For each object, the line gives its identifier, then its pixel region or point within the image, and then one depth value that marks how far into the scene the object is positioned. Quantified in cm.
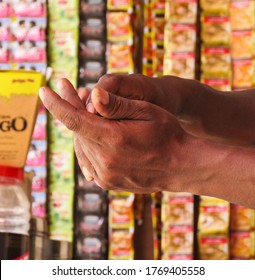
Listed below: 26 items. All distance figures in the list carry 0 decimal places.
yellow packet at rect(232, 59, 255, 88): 301
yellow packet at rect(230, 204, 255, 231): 303
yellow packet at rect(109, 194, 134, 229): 300
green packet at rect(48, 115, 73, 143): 299
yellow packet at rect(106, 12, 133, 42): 301
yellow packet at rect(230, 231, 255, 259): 303
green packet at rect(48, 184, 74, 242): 299
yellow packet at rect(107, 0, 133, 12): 302
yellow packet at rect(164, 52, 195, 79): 295
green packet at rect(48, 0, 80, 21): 301
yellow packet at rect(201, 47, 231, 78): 301
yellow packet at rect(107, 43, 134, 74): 300
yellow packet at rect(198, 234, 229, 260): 301
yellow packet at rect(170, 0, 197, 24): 299
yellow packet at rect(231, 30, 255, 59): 301
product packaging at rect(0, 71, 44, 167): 167
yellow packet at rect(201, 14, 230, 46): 301
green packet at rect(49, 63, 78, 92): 300
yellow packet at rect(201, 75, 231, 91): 300
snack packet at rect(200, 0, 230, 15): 302
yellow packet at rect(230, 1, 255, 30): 301
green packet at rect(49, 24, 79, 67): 300
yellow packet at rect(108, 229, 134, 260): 300
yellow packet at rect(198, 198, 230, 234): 299
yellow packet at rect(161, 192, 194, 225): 298
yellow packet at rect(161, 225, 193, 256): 299
